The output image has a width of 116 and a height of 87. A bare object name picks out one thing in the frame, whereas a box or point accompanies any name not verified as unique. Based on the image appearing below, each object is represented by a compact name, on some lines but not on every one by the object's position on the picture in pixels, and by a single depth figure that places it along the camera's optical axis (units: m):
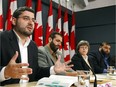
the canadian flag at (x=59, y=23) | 5.01
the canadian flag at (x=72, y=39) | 5.73
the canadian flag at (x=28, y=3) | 3.95
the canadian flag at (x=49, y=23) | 4.48
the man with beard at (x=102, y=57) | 4.11
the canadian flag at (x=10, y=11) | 3.37
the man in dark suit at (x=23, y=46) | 1.81
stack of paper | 1.16
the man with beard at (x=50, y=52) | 2.58
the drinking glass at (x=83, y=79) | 1.13
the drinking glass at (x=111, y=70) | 2.46
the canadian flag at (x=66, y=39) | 5.29
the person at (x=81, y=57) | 3.32
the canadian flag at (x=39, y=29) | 4.05
